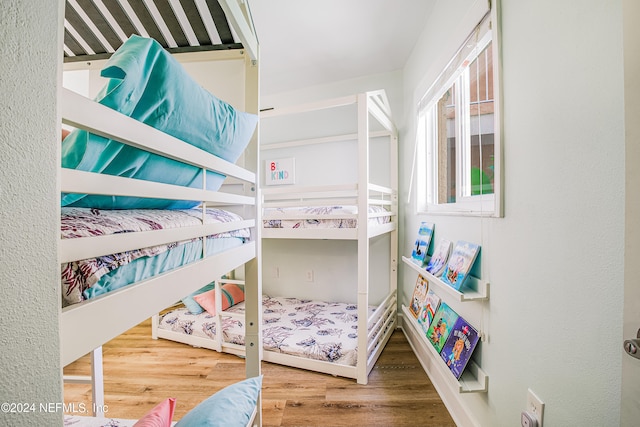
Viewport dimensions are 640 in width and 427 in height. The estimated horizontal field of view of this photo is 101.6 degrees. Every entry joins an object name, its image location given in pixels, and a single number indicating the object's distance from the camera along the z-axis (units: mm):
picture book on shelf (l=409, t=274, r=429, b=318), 1780
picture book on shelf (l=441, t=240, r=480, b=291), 1194
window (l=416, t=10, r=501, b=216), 1173
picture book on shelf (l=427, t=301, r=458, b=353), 1357
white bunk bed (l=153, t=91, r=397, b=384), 1655
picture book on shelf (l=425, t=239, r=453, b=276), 1471
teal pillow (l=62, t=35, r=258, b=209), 525
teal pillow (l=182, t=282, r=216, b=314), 2279
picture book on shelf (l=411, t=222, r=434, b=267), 1758
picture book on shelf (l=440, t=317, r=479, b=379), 1162
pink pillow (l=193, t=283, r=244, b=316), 2193
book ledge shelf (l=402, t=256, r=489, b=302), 1111
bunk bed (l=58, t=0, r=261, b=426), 412
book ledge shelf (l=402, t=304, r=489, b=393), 1102
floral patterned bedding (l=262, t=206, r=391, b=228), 1771
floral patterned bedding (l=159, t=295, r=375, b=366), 1771
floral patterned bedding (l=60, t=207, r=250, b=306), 410
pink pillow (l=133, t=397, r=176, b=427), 696
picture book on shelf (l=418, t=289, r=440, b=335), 1568
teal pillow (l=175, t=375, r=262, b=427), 695
